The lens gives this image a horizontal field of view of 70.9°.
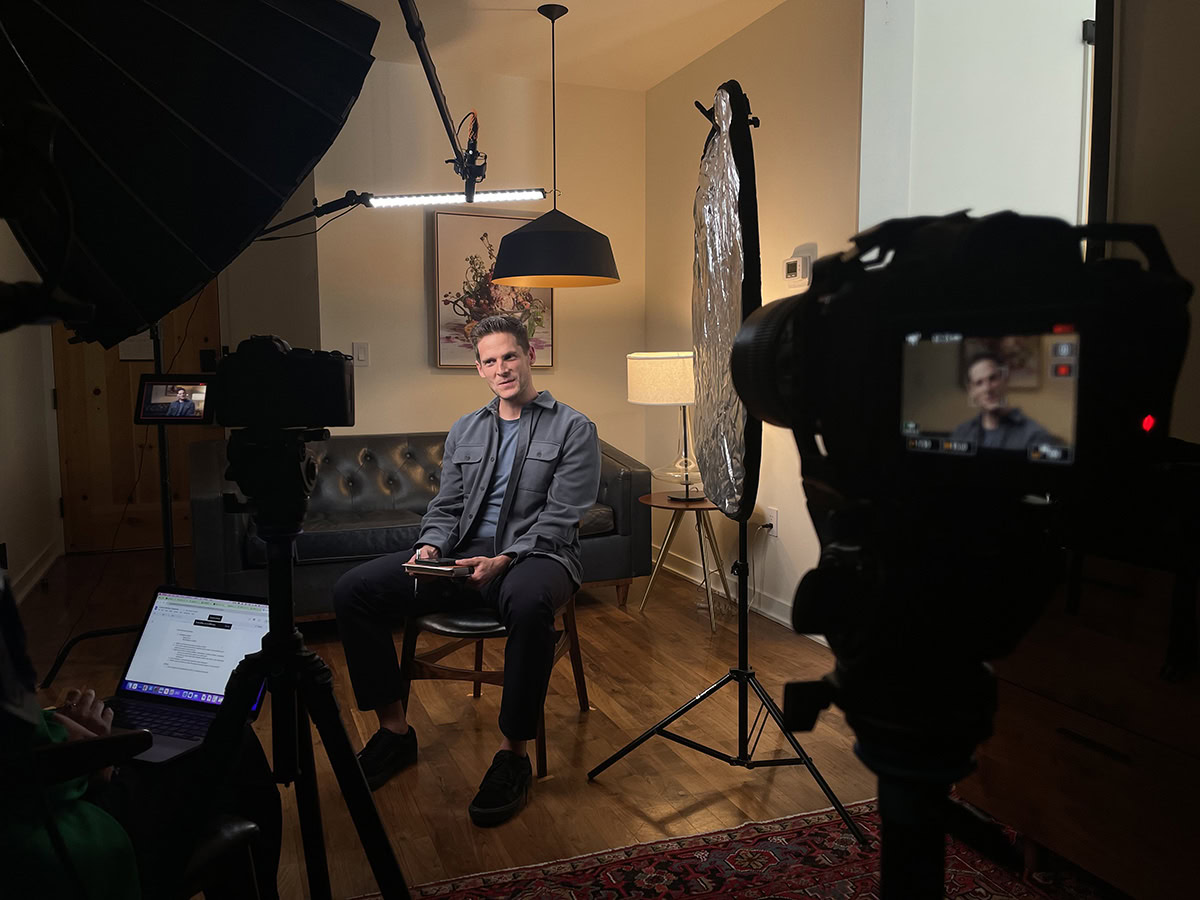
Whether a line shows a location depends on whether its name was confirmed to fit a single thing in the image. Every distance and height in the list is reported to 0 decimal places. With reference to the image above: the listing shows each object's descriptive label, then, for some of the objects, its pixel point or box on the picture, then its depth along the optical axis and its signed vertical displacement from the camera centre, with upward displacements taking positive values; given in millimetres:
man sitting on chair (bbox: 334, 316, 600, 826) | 2023 -461
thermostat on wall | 3326 +487
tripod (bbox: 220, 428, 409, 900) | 1058 -348
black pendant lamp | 3098 +494
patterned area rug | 1625 -974
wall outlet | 3588 -572
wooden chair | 2123 -690
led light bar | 3553 +798
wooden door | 4961 -351
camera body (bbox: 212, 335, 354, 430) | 1042 -2
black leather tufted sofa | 3146 -559
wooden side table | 3465 -595
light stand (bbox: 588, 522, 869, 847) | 1826 -786
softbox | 777 +264
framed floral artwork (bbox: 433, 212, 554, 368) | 4266 +517
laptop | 1731 -571
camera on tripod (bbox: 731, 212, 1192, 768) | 507 -34
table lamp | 3572 +21
